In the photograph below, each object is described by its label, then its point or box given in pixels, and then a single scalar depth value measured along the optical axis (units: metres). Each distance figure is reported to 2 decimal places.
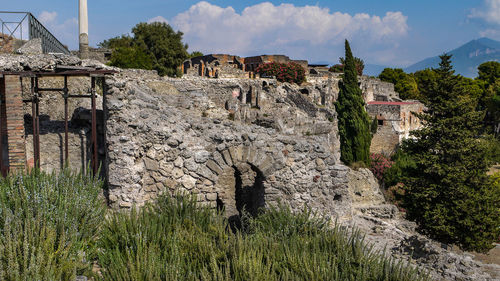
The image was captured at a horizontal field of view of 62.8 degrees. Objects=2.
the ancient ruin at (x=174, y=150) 8.03
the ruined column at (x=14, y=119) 8.04
